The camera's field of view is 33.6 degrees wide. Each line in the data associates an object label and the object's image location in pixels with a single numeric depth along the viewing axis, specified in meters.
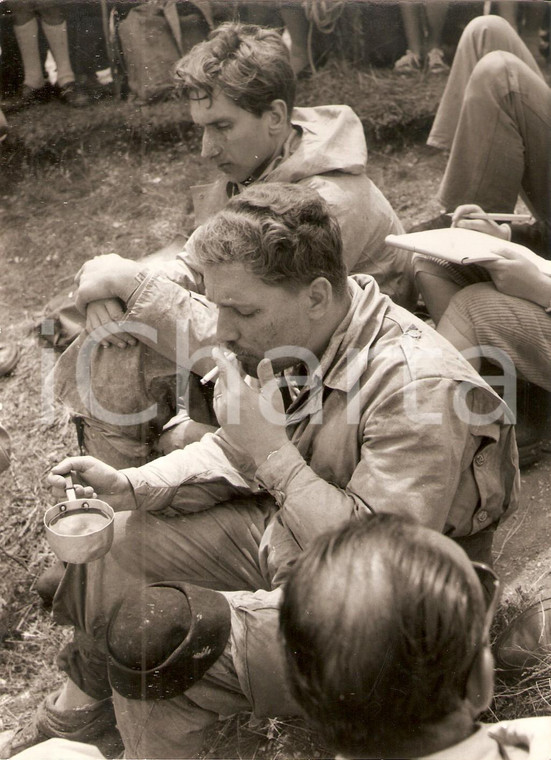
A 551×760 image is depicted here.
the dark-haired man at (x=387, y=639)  1.42
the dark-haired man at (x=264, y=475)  2.18
